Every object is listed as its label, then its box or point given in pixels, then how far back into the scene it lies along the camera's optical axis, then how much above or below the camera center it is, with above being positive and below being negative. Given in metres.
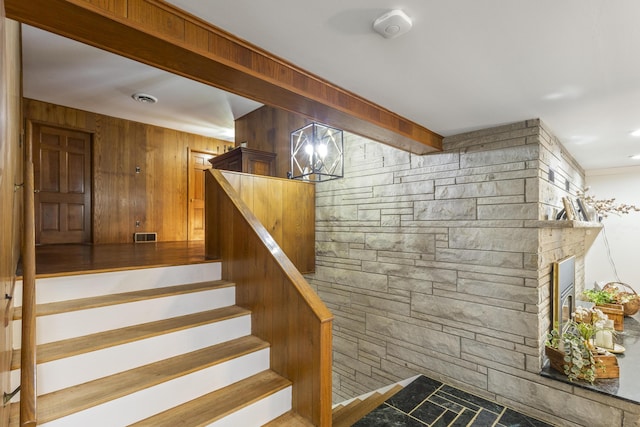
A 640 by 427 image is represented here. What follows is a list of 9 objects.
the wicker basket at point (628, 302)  3.62 -1.08
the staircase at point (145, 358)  1.52 -0.87
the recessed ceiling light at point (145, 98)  4.27 +1.68
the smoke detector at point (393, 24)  1.27 +0.83
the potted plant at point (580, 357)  2.27 -1.13
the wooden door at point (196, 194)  6.07 +0.40
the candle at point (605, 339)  2.71 -1.15
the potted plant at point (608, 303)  3.33 -1.07
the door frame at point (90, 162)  4.52 +0.87
